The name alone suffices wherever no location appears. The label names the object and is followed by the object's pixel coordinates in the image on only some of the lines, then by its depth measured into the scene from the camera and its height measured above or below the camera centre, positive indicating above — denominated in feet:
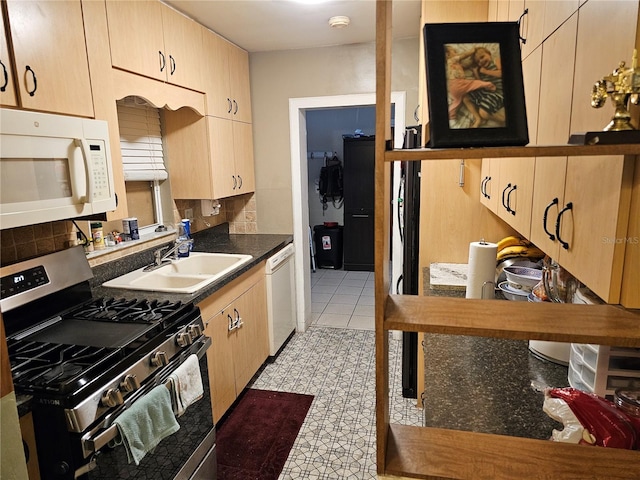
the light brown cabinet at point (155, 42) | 6.85 +2.53
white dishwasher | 10.77 -3.33
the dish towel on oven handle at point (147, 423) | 4.88 -3.00
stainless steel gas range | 4.42 -2.18
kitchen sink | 7.55 -1.94
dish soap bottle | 9.61 -1.42
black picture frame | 2.70 +0.56
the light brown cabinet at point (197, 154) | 9.99 +0.57
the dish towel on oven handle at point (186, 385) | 5.83 -3.00
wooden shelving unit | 2.72 -1.08
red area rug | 7.30 -5.04
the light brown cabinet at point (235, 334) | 7.98 -3.40
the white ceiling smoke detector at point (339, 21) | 9.22 +3.40
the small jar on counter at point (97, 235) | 7.66 -1.02
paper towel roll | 6.26 -1.50
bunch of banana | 7.66 -1.50
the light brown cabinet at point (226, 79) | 9.86 +2.48
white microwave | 4.70 +0.16
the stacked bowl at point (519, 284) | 6.07 -1.72
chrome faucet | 8.79 -1.69
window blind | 8.93 +0.85
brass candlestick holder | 2.39 +0.45
